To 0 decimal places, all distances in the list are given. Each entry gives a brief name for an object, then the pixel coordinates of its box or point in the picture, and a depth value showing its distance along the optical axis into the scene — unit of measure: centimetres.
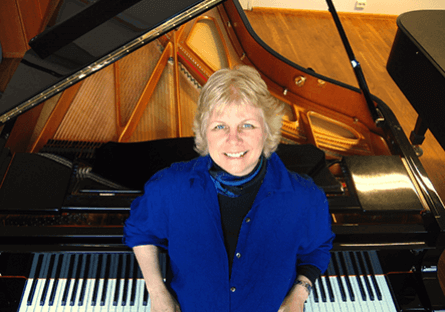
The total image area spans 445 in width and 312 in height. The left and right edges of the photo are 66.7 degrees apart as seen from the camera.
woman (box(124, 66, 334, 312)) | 142
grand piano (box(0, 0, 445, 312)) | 180
